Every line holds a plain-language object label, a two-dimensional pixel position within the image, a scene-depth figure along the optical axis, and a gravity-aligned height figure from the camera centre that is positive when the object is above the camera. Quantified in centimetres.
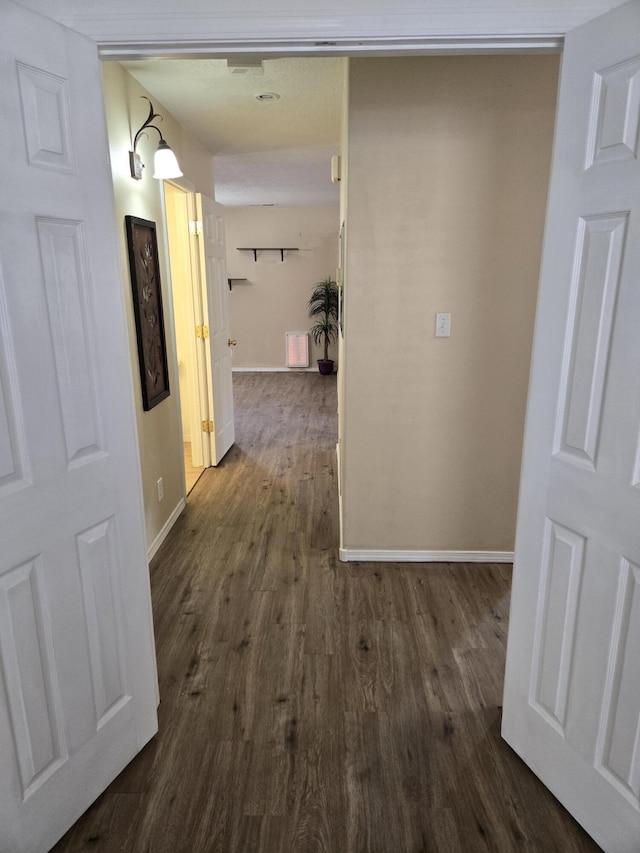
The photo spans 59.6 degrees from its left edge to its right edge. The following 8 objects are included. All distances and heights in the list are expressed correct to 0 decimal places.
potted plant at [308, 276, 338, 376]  845 -34
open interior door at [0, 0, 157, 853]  124 -37
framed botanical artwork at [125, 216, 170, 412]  284 -9
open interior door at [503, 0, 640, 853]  127 -39
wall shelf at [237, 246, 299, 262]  855 +64
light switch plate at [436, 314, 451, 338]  269 -16
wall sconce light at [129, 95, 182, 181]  278 +64
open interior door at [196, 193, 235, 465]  421 -22
